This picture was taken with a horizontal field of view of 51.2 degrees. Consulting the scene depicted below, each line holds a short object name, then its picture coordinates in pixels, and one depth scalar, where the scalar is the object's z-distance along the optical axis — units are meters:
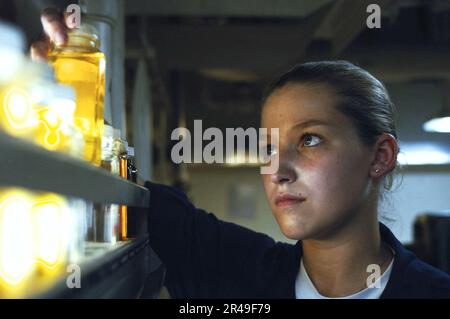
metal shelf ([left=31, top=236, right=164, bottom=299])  0.37
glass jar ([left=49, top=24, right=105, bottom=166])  0.52
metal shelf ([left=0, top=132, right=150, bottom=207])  0.25
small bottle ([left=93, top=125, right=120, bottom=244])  0.53
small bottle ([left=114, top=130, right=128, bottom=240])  0.58
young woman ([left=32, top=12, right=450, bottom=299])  0.69
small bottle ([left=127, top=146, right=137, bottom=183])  0.62
